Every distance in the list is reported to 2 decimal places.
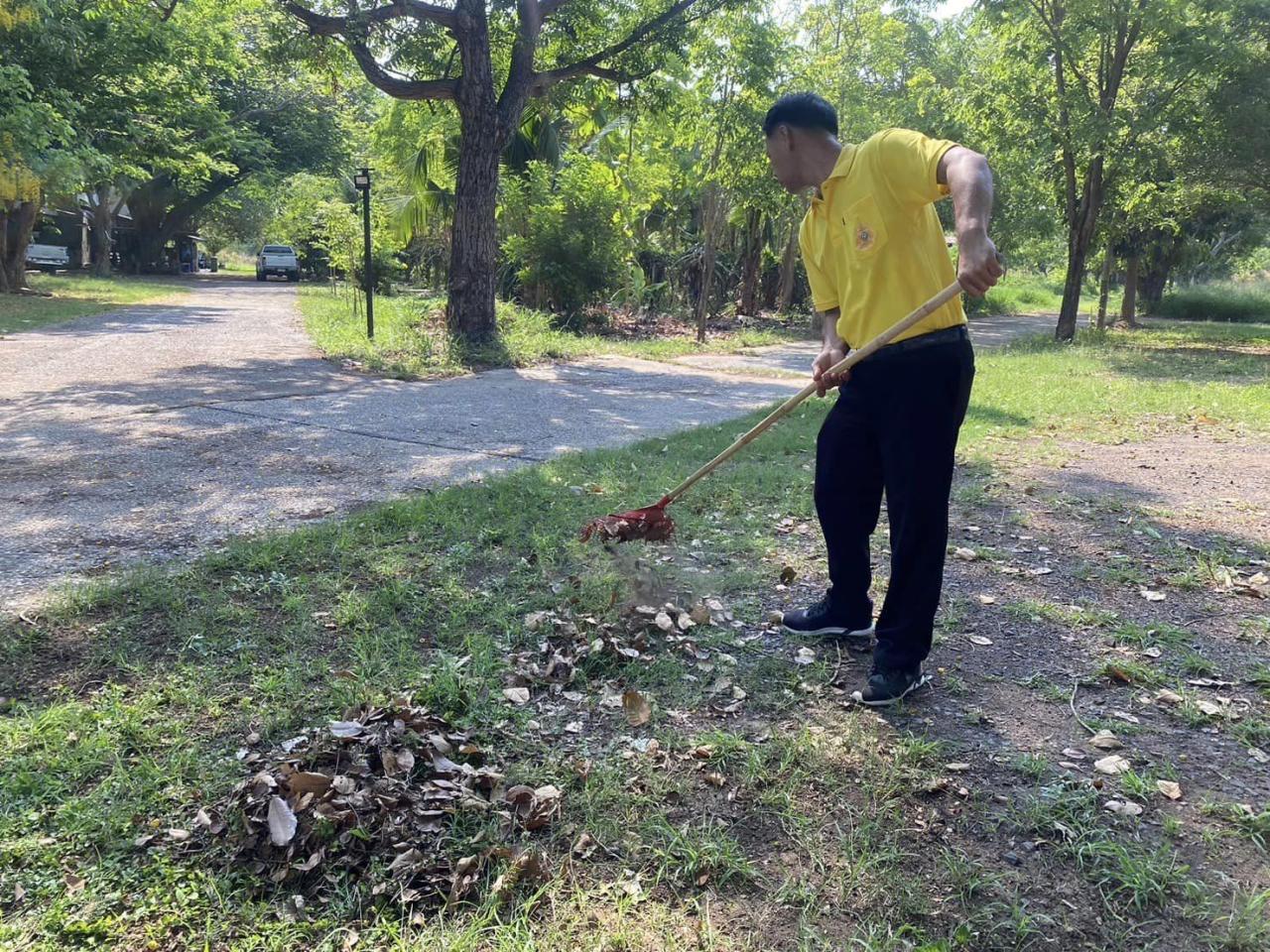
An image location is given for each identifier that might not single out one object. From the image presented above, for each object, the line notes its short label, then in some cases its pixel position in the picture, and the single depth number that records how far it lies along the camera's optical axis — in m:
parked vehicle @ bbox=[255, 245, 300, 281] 42.56
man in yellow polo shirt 2.86
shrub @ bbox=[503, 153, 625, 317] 18.38
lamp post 13.96
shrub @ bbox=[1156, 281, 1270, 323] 36.38
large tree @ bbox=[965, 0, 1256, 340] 16.31
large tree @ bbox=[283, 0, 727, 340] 12.44
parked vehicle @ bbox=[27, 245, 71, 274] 33.38
